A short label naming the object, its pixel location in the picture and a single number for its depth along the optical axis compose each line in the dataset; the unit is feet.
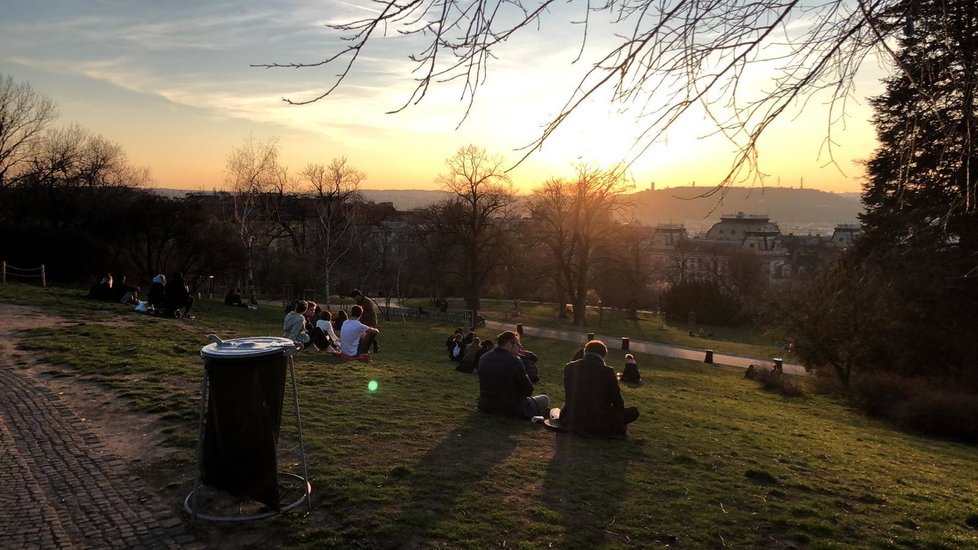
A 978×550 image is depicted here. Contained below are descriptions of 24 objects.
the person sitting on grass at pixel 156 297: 57.62
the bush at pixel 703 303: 169.89
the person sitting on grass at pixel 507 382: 26.25
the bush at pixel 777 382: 62.44
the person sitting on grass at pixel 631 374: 50.16
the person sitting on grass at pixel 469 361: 42.96
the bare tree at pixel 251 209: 115.55
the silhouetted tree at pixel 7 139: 132.26
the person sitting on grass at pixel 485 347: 40.48
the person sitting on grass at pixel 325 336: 44.39
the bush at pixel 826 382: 65.24
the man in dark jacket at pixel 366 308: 49.95
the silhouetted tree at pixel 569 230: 135.13
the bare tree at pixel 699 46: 10.27
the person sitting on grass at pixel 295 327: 41.04
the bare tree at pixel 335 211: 132.98
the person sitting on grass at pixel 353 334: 41.91
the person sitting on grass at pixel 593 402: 24.08
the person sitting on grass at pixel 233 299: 85.92
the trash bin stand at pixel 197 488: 14.55
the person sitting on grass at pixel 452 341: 51.65
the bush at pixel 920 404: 47.16
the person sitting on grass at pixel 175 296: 57.72
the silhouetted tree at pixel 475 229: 140.67
